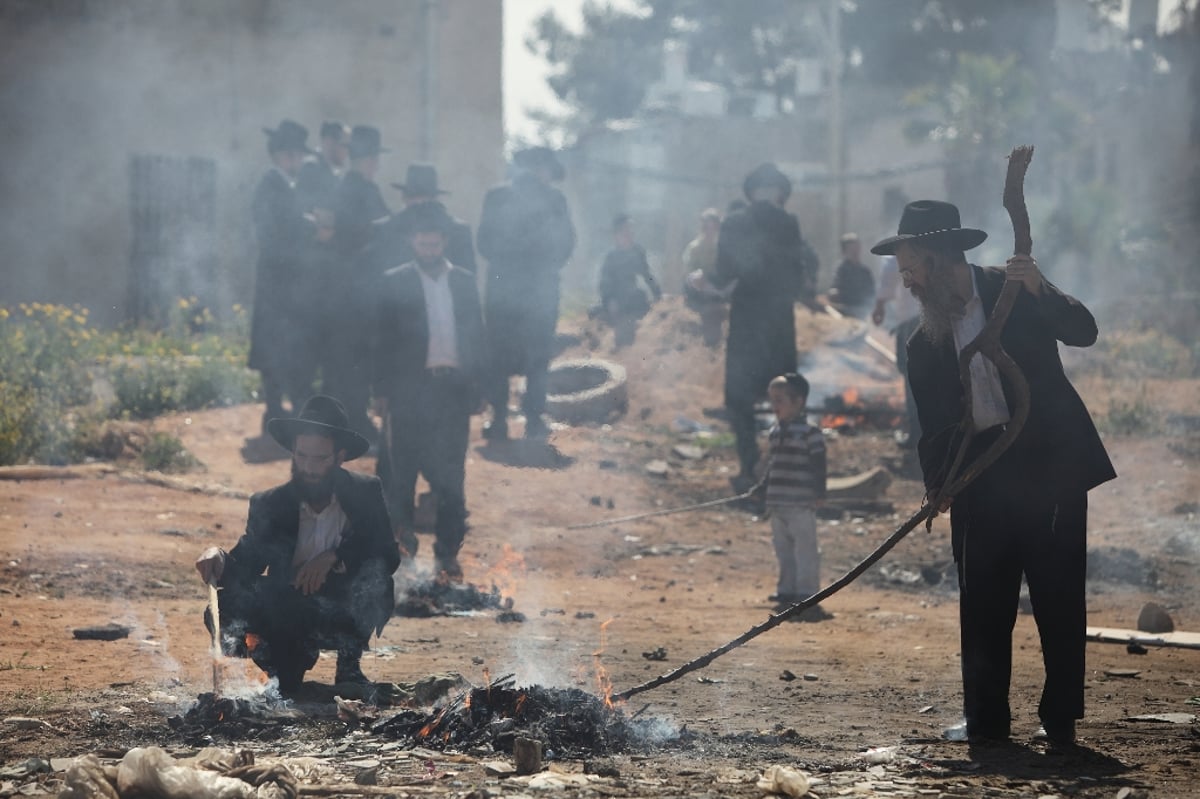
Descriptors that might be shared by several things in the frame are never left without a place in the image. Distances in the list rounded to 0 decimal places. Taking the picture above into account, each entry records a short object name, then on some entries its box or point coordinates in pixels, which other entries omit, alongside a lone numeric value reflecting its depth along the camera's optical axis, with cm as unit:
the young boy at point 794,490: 1848
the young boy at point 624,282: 3953
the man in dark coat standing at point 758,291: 2470
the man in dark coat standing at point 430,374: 1917
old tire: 3172
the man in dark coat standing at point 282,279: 2441
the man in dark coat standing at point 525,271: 2542
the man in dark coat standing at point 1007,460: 1065
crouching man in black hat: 1238
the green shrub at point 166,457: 2387
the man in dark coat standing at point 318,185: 2398
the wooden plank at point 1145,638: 1539
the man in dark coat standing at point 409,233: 2177
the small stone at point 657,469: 2764
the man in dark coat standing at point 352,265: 2342
